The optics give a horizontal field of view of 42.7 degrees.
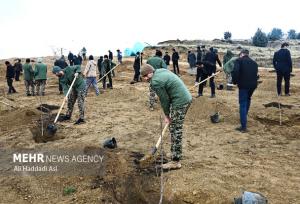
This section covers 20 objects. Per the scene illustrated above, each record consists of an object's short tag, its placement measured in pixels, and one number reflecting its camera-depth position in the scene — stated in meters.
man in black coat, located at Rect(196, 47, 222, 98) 12.19
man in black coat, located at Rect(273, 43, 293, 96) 11.85
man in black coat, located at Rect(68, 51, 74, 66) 28.47
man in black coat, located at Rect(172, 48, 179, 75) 20.63
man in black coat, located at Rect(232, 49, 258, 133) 8.39
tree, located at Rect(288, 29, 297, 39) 63.38
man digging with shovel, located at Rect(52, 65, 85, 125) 9.55
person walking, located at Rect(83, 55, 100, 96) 13.25
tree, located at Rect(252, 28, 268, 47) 46.12
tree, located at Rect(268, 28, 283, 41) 80.86
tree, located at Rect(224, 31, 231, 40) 56.47
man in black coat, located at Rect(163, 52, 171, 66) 20.03
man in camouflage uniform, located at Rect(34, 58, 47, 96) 14.75
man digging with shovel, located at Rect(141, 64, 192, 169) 5.74
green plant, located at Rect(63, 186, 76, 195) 5.68
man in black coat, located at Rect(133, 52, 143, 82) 18.04
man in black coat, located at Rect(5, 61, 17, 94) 17.31
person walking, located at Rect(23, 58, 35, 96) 15.44
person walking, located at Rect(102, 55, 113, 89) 16.14
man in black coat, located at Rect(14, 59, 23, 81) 22.22
